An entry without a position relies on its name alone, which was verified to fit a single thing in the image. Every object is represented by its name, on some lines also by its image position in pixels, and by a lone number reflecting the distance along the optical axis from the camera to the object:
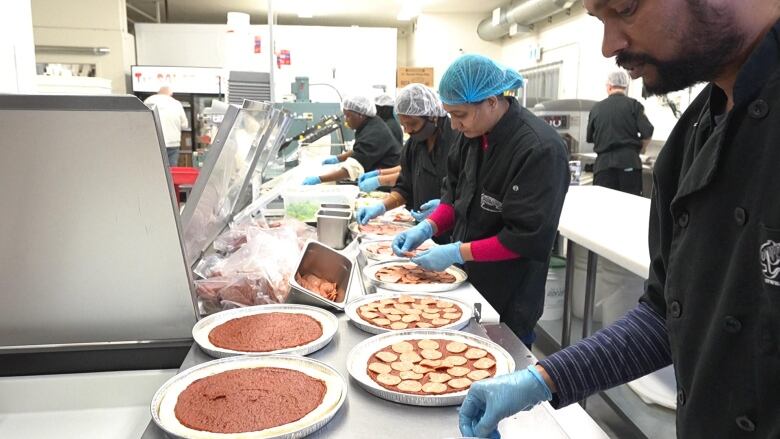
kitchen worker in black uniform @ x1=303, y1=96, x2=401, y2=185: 4.46
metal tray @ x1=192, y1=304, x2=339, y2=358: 1.26
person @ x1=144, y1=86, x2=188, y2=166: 7.56
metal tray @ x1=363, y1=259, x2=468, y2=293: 1.87
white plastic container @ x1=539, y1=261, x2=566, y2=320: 3.71
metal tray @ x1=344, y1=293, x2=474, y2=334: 1.47
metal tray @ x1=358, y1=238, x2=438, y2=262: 2.24
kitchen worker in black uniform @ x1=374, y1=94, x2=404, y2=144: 5.11
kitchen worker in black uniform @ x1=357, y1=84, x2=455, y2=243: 2.96
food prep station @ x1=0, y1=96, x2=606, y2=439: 1.02
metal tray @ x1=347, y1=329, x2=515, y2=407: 1.09
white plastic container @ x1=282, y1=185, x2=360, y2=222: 2.91
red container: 4.21
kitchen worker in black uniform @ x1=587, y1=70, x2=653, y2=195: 5.39
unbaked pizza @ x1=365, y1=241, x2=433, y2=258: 2.30
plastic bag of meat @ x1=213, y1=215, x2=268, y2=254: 2.03
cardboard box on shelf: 9.91
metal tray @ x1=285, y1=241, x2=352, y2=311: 1.79
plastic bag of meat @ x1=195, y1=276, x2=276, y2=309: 1.56
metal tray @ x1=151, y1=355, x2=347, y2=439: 0.96
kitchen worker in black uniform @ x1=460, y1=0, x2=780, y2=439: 0.72
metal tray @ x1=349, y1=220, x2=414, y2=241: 2.57
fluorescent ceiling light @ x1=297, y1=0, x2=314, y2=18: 9.09
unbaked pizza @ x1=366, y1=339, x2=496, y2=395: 1.16
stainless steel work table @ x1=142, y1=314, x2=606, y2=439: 0.99
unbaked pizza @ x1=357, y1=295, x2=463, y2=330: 1.52
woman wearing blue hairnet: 1.91
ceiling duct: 7.24
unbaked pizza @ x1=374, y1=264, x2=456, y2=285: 1.97
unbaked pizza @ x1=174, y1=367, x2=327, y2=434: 1.01
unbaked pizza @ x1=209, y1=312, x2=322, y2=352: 1.31
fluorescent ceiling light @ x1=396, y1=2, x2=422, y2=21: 9.48
